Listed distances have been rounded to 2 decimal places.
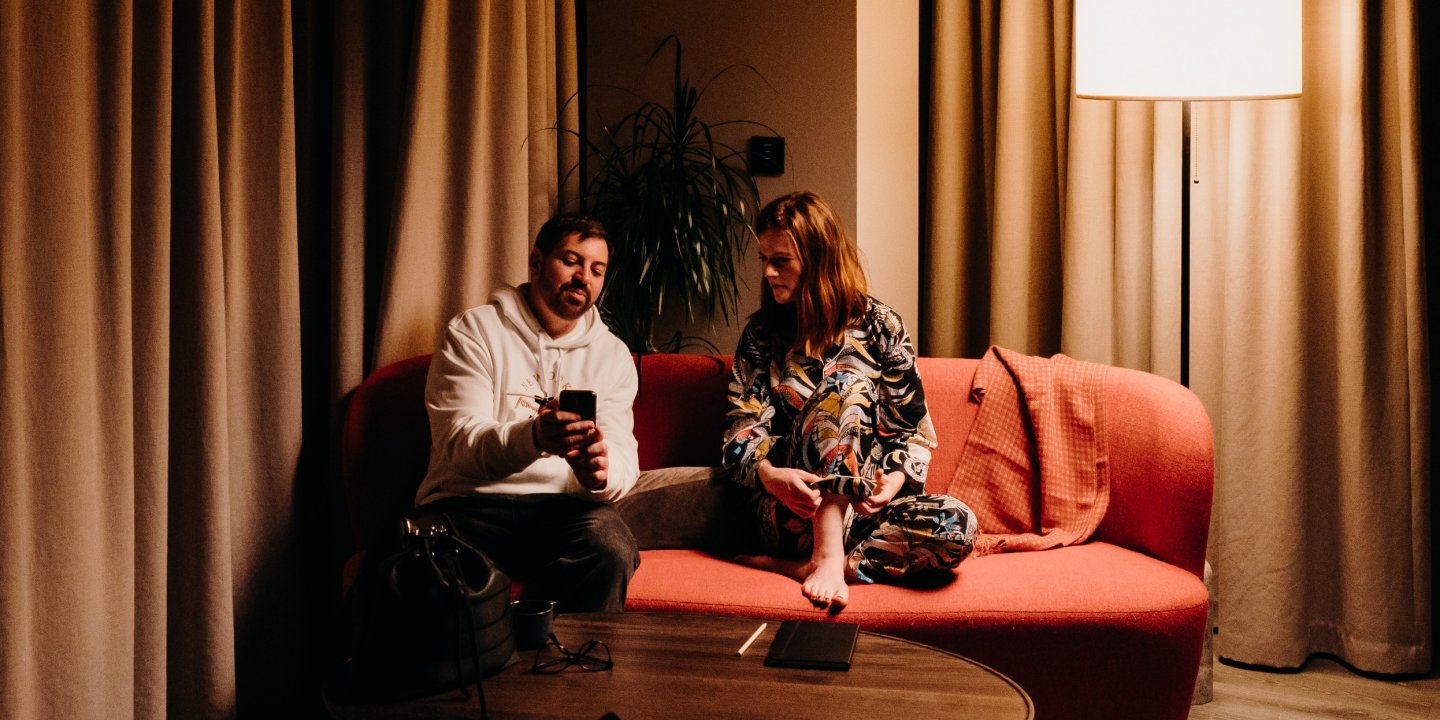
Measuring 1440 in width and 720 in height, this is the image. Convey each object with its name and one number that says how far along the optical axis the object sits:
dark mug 1.47
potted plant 2.93
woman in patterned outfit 2.08
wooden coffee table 1.27
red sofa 1.89
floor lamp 2.40
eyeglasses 1.41
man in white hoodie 2.02
